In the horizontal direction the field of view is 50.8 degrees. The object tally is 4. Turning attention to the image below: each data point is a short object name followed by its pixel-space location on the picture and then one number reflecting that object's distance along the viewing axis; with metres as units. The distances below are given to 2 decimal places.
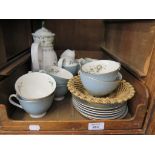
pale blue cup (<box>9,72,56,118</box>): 0.41
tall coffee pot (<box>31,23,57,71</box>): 0.56
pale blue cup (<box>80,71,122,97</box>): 0.41
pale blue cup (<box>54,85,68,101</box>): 0.50
